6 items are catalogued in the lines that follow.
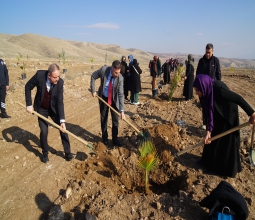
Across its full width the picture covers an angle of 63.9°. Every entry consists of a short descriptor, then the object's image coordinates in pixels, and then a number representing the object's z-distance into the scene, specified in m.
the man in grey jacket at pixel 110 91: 3.81
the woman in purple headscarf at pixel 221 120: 2.87
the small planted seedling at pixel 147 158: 2.82
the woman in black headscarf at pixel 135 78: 7.34
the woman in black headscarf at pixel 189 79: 7.70
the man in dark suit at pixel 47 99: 3.31
